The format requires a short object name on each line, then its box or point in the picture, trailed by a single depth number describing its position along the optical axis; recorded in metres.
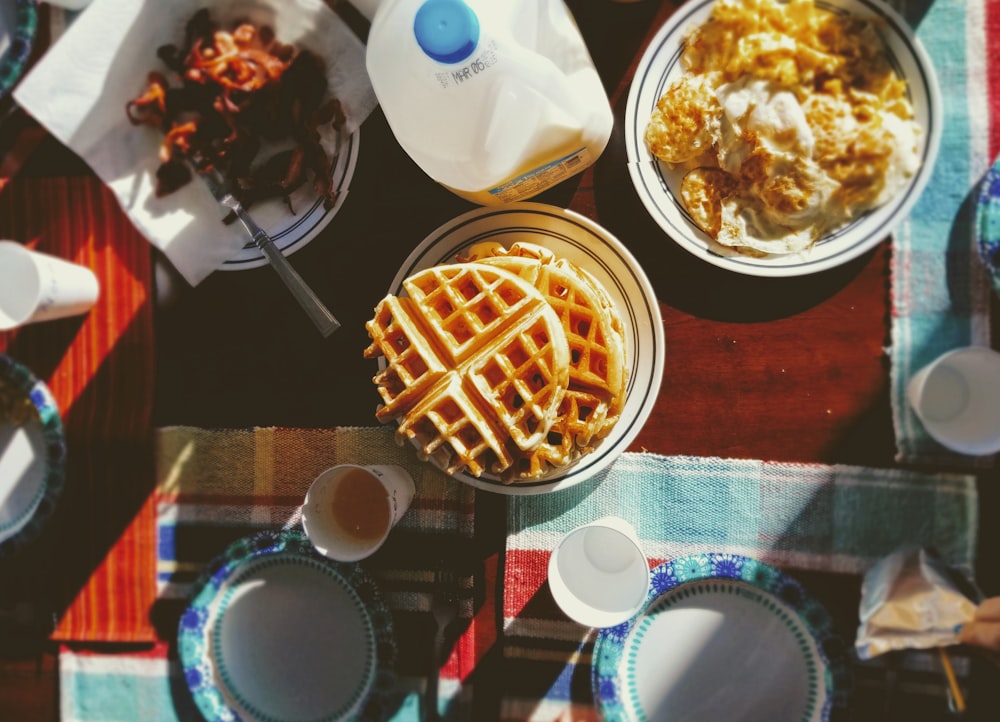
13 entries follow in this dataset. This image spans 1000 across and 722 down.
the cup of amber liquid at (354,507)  1.31
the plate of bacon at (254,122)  1.33
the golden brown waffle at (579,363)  1.21
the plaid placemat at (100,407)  1.50
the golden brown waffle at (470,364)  1.18
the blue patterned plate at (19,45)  1.44
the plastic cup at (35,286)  1.39
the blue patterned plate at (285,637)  1.44
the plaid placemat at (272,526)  1.44
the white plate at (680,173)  1.28
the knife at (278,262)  1.31
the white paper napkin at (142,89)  1.29
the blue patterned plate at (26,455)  1.46
